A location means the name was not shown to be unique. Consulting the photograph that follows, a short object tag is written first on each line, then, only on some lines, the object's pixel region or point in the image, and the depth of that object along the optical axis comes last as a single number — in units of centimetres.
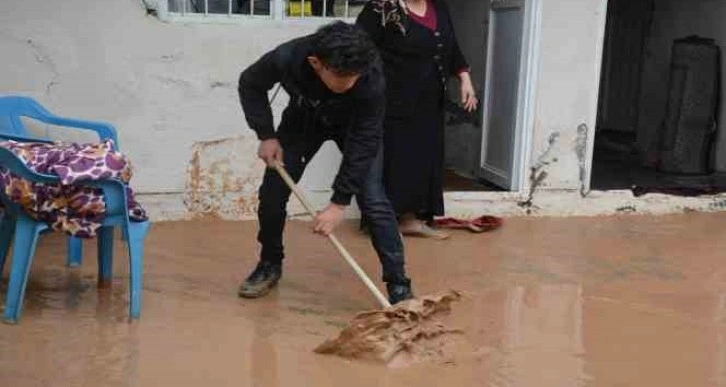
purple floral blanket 379
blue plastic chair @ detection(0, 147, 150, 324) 380
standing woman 529
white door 617
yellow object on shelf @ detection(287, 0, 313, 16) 579
